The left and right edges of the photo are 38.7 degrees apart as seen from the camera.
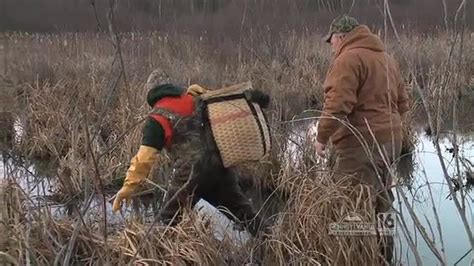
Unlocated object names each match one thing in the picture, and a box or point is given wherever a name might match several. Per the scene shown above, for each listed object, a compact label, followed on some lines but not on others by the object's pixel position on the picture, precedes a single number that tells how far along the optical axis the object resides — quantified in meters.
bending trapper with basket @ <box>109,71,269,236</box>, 3.72
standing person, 3.72
